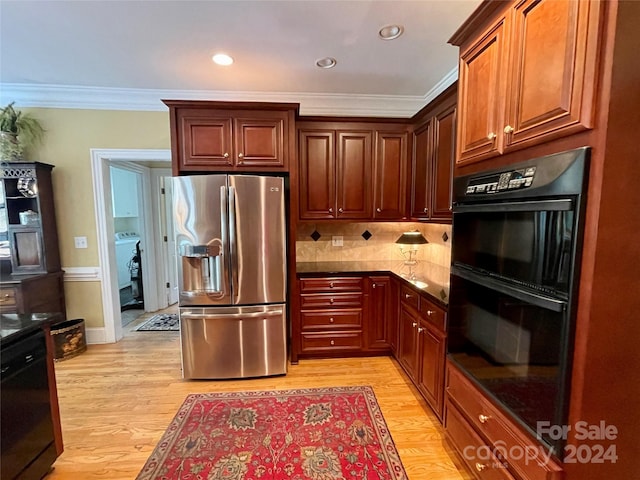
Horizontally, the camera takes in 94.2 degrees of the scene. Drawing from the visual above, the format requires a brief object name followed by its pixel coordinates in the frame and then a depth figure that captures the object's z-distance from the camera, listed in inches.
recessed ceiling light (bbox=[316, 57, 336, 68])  96.5
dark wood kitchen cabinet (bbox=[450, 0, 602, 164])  36.9
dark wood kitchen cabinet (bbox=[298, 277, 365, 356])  115.3
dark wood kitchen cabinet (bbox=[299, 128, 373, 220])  117.4
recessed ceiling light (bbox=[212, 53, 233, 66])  94.0
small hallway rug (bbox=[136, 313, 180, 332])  151.9
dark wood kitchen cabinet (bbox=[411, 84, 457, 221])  87.4
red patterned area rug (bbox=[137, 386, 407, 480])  68.6
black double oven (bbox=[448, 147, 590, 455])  38.7
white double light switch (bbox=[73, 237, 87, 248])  129.2
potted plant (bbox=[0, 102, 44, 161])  112.3
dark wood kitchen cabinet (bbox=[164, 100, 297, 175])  101.7
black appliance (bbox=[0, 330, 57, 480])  56.2
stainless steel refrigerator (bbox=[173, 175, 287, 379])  97.6
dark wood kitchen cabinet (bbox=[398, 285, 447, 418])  79.0
